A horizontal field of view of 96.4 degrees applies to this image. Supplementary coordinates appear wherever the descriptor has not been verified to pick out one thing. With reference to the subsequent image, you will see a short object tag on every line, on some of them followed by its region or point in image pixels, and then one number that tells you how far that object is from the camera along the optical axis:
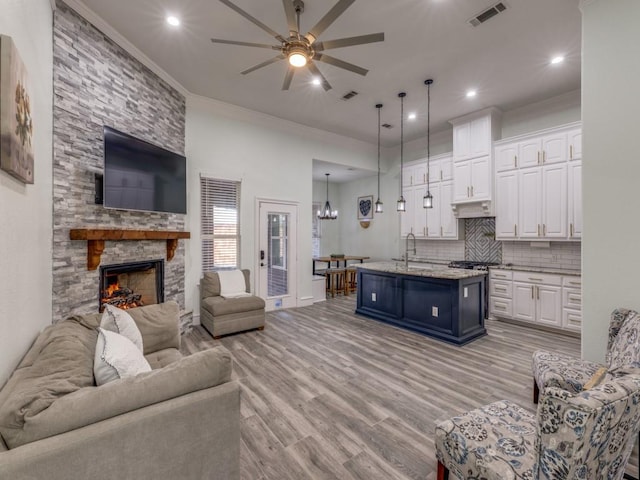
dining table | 6.95
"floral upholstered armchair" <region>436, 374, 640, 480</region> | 0.96
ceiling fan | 2.17
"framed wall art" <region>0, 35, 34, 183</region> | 1.27
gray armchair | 4.05
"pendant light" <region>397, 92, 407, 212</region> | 4.55
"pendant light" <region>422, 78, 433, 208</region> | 4.15
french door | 5.36
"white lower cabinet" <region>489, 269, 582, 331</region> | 4.07
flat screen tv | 3.01
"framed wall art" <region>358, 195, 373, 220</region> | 7.97
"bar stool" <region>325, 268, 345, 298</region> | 6.98
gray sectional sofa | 1.02
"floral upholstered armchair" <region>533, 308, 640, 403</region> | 1.81
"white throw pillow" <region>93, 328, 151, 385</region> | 1.47
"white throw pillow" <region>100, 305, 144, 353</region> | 1.98
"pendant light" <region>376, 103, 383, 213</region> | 4.88
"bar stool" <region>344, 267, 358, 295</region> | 7.15
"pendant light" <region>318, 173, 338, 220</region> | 7.61
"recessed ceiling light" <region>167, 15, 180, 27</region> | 2.92
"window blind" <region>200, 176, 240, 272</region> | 4.78
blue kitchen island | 3.87
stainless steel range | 4.99
